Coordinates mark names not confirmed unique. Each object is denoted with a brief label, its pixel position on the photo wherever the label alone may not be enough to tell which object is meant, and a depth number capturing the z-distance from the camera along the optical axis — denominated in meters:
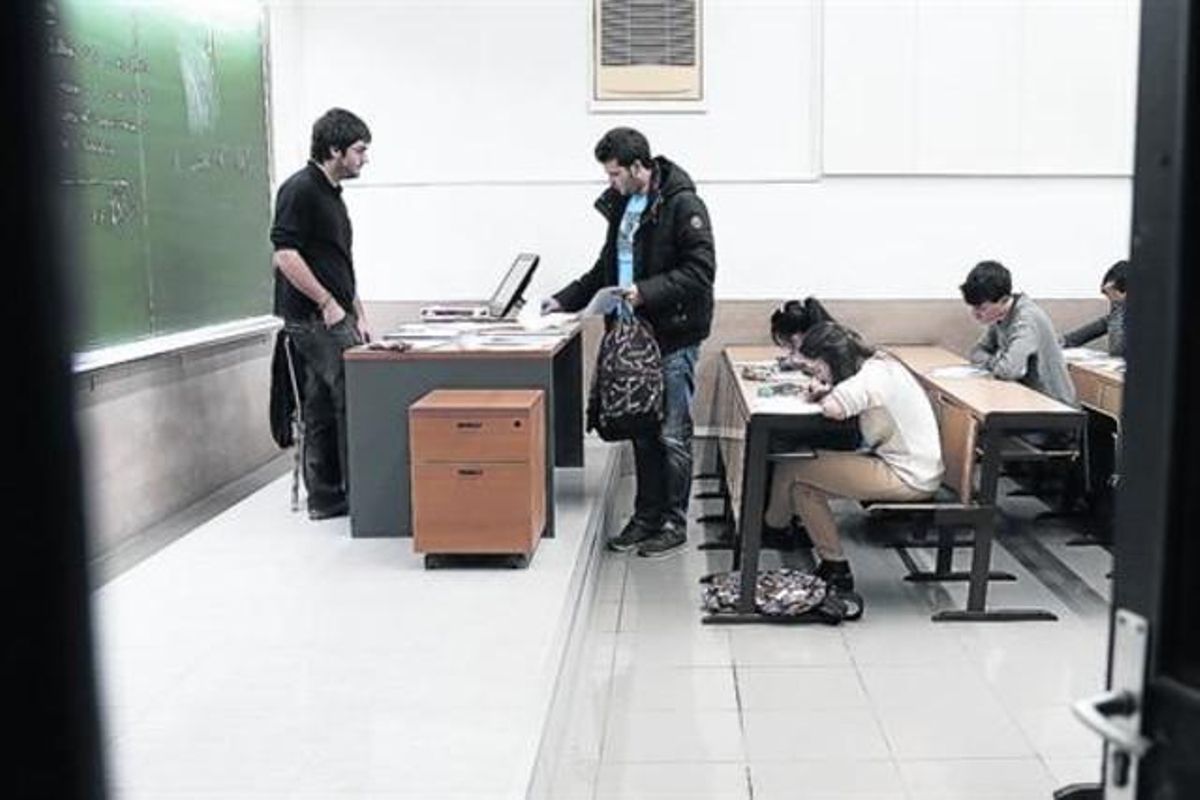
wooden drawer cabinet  3.88
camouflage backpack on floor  3.99
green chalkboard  4.05
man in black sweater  4.33
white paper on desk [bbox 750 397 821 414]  3.88
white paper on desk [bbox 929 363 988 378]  4.85
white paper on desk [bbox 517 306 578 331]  5.00
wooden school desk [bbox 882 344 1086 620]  3.86
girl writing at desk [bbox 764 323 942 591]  3.86
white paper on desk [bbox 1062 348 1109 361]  5.32
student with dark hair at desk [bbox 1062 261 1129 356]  5.13
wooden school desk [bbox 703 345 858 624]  3.84
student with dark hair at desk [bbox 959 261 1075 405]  4.68
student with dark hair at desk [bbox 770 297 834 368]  5.06
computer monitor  5.40
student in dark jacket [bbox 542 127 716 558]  4.41
